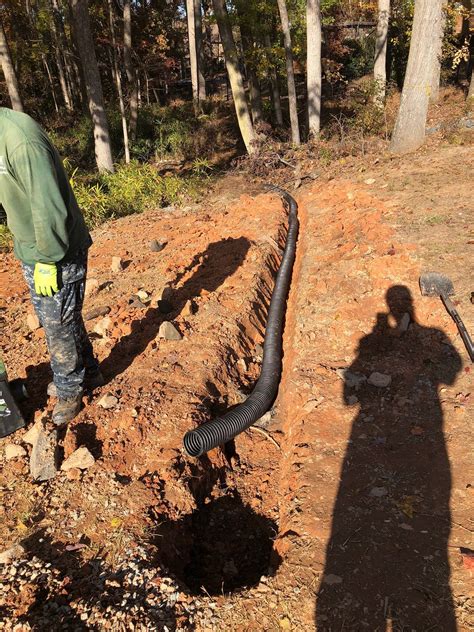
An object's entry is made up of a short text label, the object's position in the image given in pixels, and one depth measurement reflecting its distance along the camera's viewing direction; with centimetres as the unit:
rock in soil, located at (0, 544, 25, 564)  238
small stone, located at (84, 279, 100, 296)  572
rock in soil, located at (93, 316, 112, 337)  470
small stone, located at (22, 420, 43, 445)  314
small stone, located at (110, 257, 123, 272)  632
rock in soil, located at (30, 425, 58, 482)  294
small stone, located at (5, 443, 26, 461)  309
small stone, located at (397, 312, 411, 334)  457
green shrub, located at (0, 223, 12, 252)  802
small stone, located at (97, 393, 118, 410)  354
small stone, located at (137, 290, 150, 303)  544
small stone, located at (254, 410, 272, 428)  406
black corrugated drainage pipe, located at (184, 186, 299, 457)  329
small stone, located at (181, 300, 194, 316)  485
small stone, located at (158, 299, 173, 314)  494
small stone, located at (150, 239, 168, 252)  698
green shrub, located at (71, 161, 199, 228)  875
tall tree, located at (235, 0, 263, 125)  1098
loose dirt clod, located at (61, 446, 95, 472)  299
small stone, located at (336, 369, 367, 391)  404
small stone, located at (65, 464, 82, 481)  293
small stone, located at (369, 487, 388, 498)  294
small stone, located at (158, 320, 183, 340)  439
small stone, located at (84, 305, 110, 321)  504
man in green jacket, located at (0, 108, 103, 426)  254
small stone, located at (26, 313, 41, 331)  487
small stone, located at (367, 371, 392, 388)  399
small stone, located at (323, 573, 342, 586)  243
